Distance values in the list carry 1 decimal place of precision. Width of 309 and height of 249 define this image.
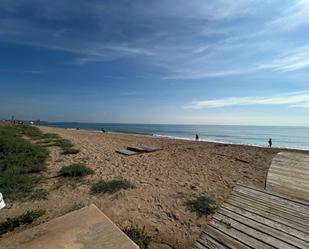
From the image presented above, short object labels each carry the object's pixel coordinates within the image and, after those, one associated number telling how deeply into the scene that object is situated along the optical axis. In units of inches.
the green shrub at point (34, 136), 778.4
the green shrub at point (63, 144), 564.3
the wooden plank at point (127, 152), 506.8
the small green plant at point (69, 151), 473.8
